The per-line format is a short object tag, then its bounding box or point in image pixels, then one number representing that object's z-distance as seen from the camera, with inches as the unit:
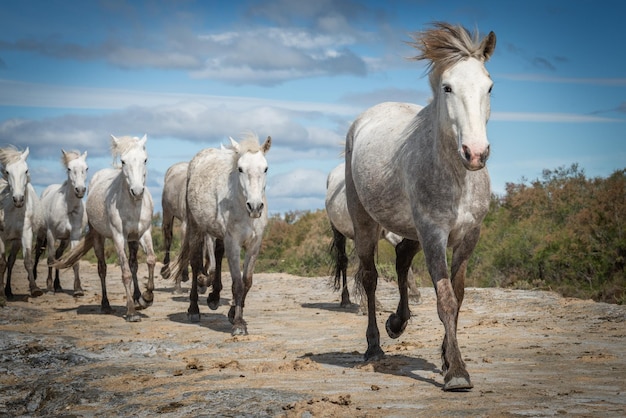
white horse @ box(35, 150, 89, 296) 628.4
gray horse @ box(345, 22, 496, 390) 247.8
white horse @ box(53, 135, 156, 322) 495.5
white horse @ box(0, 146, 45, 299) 608.7
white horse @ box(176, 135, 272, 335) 423.2
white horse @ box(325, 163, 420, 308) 529.0
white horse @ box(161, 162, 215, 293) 637.9
